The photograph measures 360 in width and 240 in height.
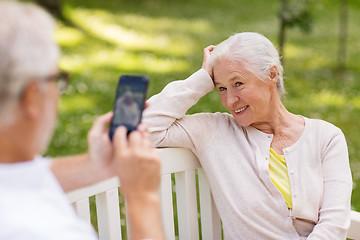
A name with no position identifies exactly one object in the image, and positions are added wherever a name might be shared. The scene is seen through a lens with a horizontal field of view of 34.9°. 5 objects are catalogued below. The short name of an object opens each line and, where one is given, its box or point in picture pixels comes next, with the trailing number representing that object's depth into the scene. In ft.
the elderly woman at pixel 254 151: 8.50
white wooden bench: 8.28
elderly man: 4.65
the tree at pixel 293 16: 25.82
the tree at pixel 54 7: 35.25
